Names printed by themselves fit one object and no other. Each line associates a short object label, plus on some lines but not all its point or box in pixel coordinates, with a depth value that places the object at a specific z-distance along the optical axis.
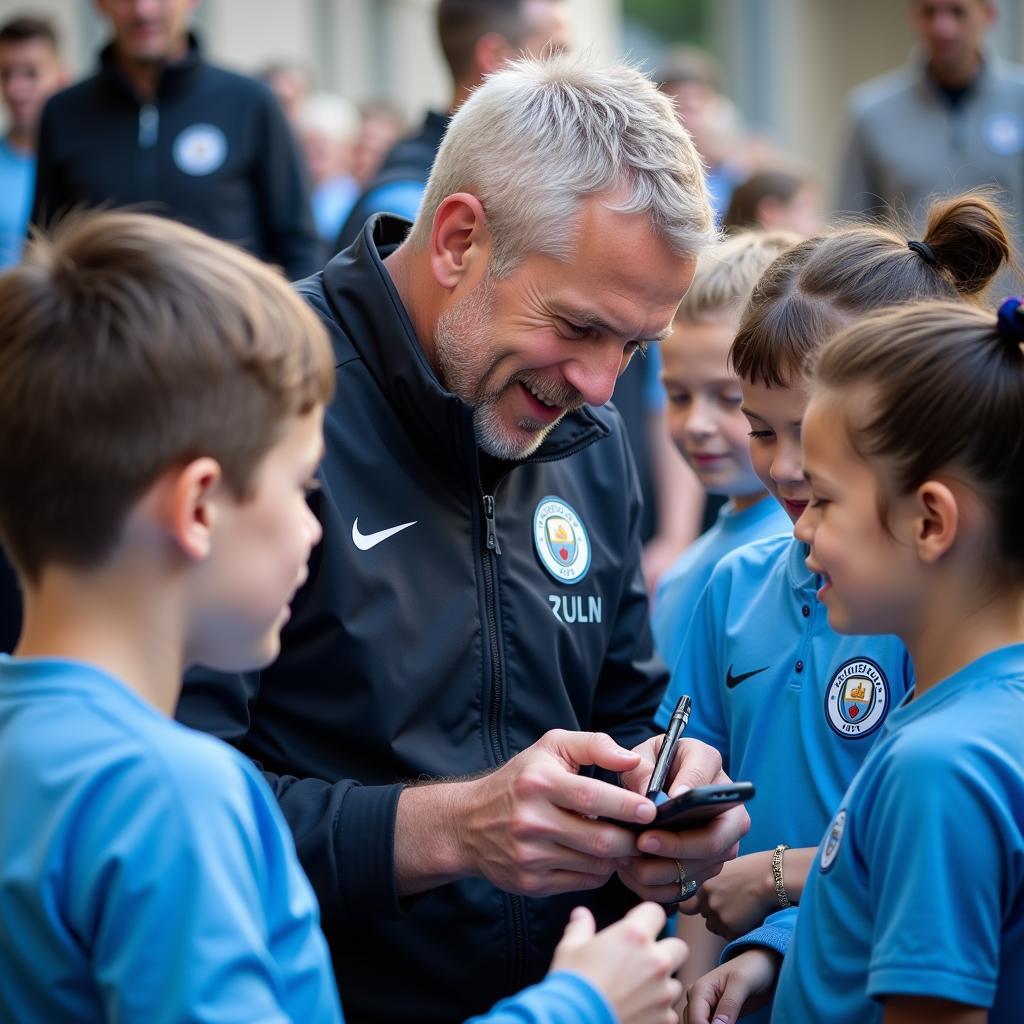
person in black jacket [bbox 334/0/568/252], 4.22
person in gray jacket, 5.93
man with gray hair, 2.01
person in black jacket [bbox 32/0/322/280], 4.84
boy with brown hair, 1.27
